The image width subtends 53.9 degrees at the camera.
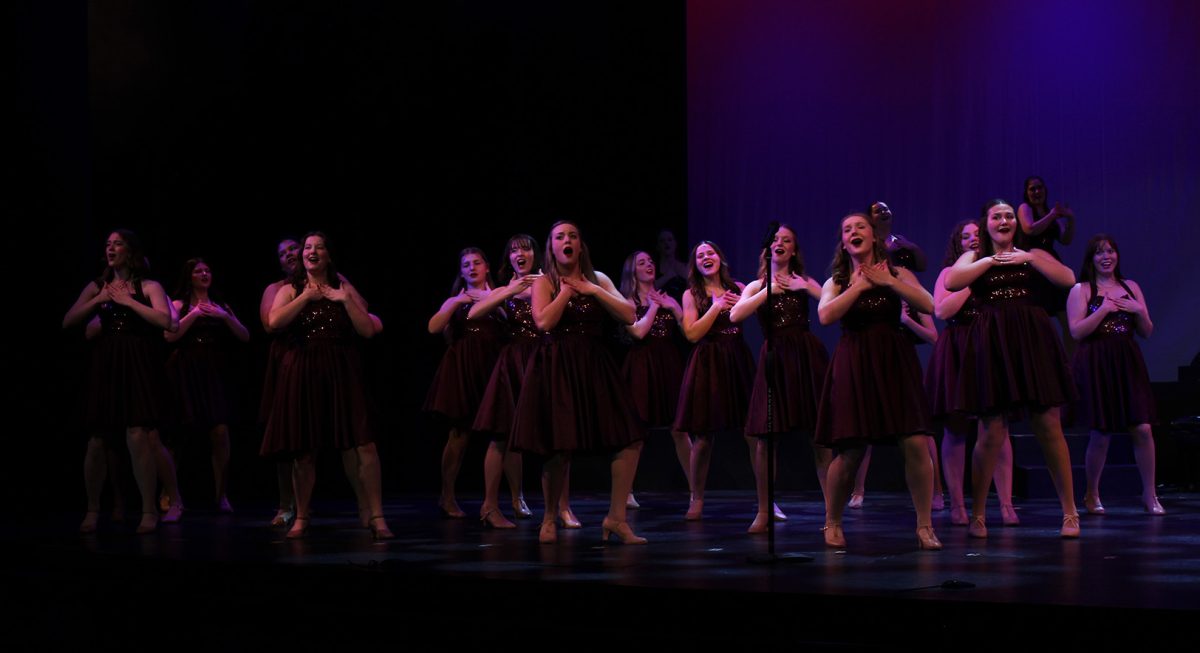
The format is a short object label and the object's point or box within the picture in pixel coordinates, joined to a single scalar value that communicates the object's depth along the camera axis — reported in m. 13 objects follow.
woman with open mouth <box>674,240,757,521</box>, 6.55
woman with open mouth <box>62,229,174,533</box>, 6.34
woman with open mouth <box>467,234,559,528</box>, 6.35
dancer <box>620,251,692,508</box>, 7.32
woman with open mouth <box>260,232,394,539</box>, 5.62
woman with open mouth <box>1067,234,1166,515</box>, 6.77
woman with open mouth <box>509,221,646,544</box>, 5.22
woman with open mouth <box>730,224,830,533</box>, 5.93
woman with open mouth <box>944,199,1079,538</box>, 5.20
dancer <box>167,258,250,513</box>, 7.79
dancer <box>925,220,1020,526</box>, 5.99
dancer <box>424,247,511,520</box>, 6.92
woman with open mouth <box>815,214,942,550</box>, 4.88
